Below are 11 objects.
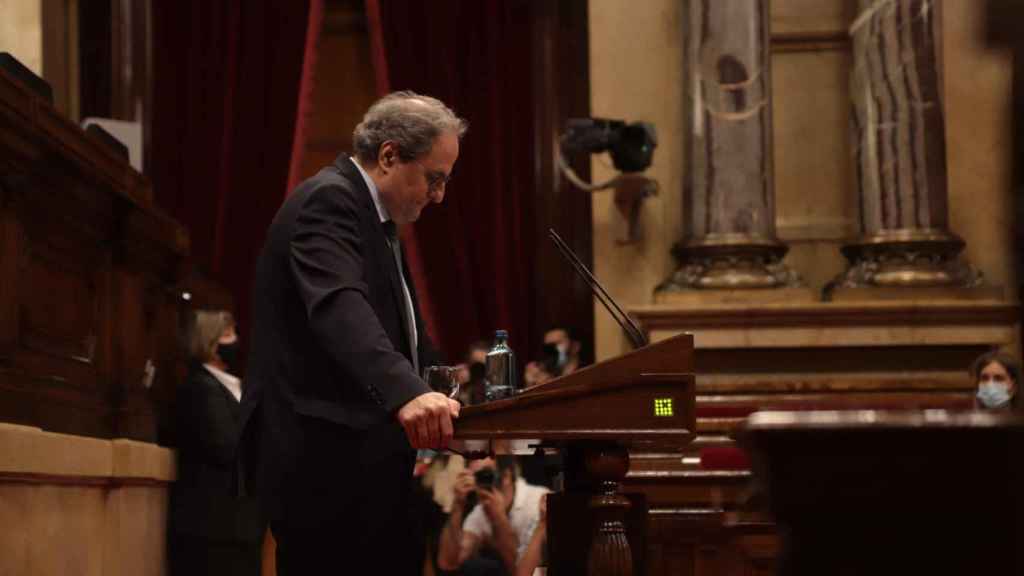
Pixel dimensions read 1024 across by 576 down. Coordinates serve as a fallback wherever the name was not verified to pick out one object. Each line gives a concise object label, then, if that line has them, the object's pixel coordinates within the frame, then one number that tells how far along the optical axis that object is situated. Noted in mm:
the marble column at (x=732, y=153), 14867
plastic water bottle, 6953
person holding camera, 11625
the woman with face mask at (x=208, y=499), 12062
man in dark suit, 5961
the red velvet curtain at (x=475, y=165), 16516
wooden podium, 5996
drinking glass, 6671
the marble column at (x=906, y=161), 14750
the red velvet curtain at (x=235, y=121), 16828
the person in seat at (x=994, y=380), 12125
